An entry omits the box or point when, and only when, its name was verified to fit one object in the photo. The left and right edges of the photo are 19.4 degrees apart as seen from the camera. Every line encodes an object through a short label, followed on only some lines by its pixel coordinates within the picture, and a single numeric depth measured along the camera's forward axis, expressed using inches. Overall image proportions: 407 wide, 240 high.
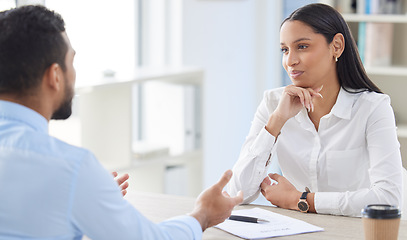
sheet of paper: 137.9
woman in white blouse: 157.9
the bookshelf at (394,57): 217.8
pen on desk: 142.3
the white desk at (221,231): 138.0
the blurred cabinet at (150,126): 214.6
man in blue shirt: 119.8
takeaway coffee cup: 130.5
